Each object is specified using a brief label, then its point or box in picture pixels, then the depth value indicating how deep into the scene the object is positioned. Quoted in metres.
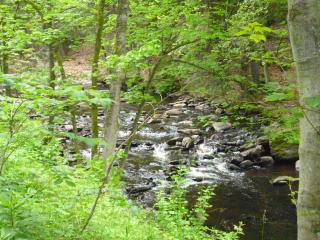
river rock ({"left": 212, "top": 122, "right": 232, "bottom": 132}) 16.59
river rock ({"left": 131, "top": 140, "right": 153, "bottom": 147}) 15.40
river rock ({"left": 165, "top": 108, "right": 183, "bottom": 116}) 19.91
